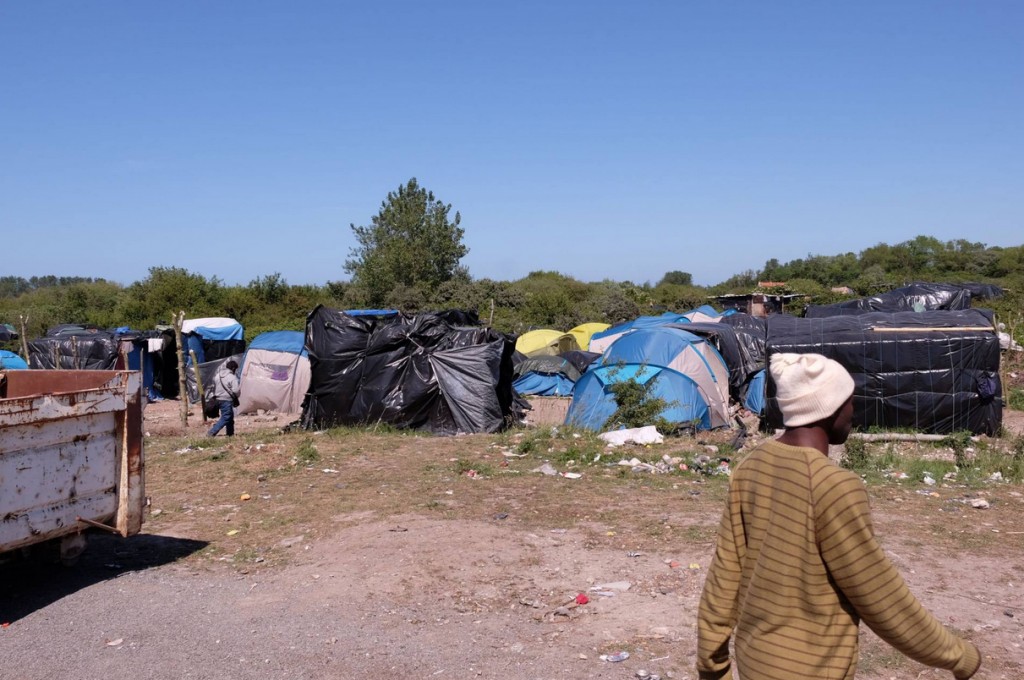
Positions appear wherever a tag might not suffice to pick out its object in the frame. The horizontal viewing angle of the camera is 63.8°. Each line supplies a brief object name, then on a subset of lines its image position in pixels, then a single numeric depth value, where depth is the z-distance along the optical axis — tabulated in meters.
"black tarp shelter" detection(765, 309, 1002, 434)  12.77
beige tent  17.64
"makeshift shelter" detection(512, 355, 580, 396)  19.16
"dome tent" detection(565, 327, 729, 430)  13.59
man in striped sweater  2.38
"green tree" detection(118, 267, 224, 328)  37.03
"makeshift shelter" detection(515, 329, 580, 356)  22.41
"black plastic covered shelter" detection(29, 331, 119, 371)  20.50
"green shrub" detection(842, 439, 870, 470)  10.08
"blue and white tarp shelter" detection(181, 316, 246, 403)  21.47
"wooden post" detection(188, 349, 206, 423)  16.34
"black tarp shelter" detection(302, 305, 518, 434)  13.70
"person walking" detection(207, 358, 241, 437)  13.20
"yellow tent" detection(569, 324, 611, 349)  24.81
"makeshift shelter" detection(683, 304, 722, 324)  24.56
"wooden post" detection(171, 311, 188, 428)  14.95
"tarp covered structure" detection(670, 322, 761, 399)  16.36
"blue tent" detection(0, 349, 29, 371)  17.47
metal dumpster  5.51
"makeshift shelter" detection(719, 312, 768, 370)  16.86
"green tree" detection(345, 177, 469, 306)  44.25
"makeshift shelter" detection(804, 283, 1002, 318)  24.94
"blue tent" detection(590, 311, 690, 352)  22.62
